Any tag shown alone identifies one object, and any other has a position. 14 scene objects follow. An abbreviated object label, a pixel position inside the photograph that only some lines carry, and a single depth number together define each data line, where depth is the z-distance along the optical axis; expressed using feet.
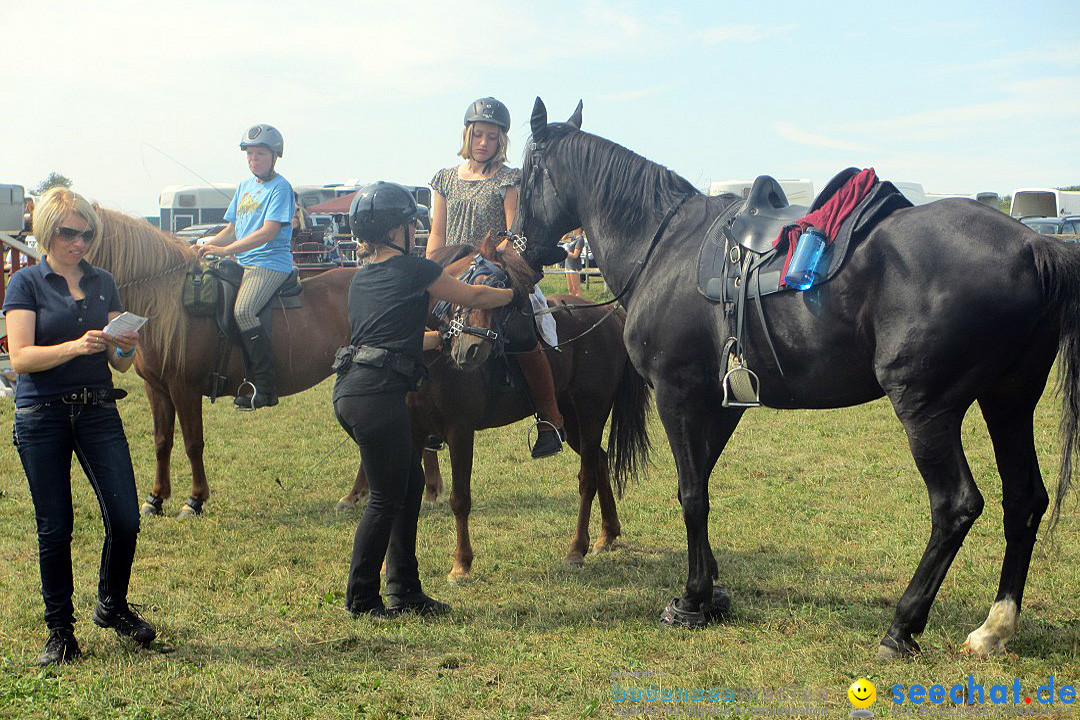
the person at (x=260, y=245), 24.09
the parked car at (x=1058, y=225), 81.46
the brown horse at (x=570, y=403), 18.85
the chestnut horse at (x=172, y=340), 24.52
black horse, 12.99
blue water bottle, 13.94
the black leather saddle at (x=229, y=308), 24.86
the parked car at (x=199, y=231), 88.92
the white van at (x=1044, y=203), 96.68
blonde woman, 13.57
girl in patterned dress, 19.26
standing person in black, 15.35
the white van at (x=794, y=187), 95.26
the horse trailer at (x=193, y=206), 114.42
